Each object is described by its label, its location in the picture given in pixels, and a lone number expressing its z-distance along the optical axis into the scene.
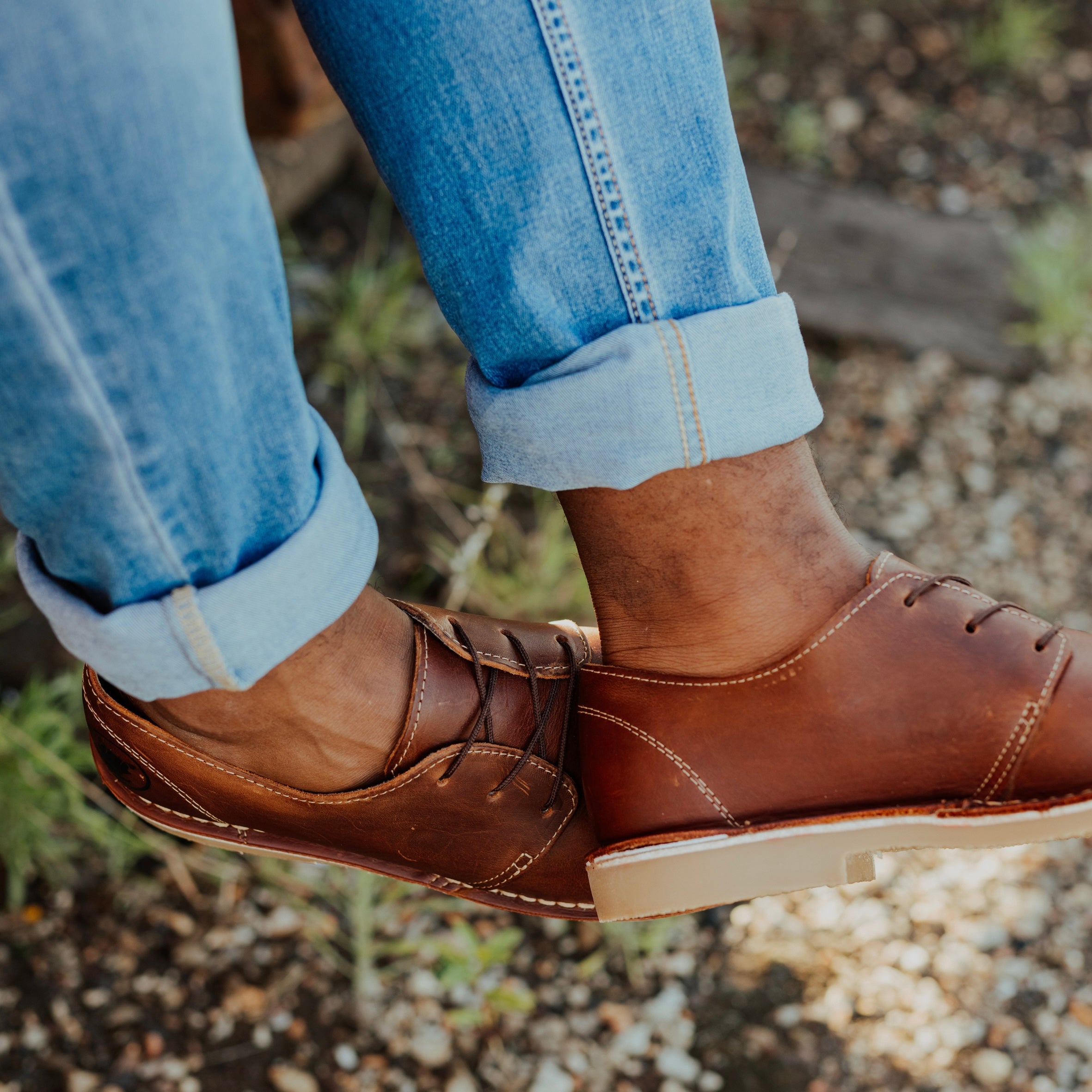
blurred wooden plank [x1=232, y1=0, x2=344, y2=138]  2.25
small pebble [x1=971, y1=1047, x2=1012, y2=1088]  1.42
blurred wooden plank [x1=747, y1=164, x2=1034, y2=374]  2.62
